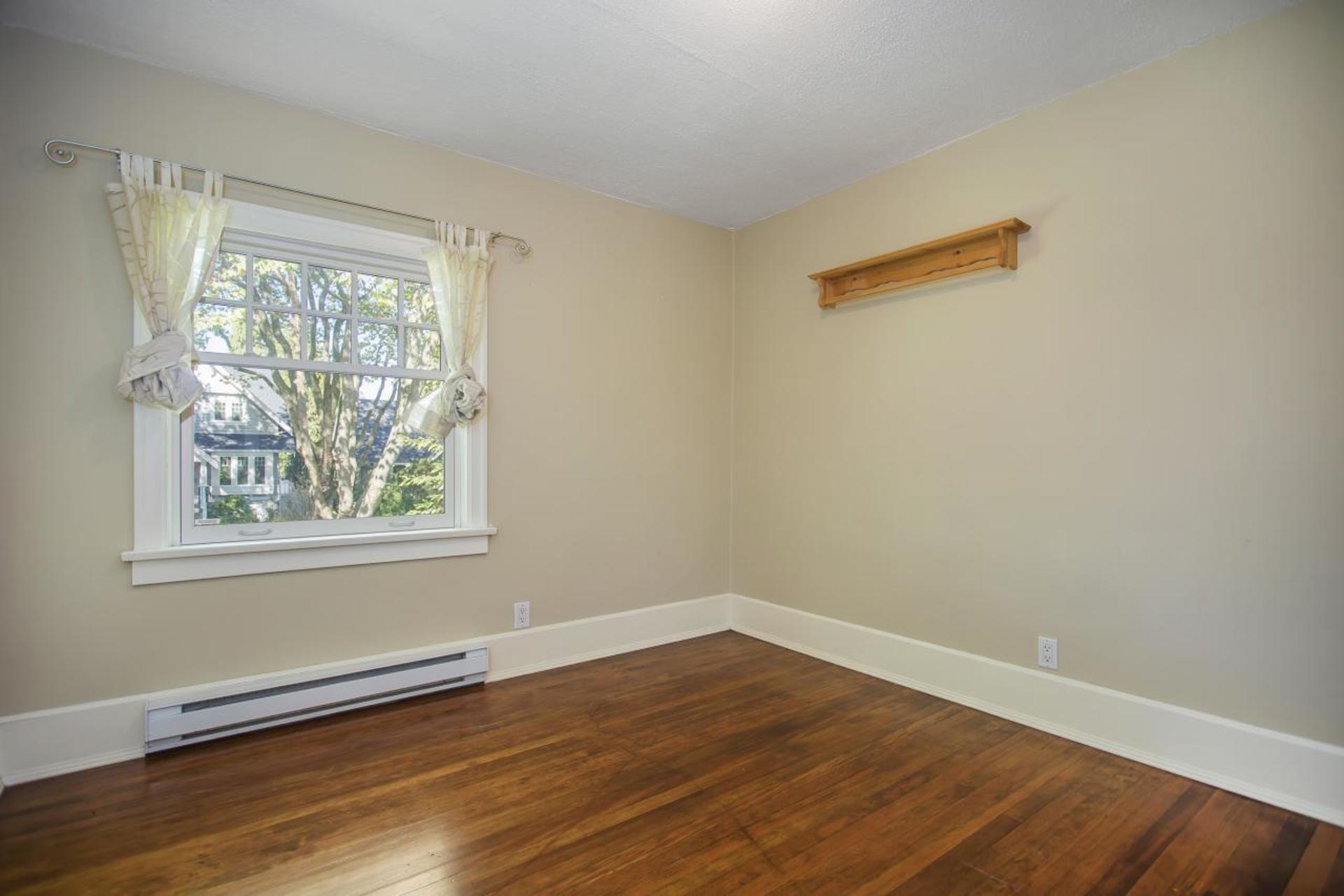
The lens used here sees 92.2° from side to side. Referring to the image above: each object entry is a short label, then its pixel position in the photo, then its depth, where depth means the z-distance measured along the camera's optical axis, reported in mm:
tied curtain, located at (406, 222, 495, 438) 3188
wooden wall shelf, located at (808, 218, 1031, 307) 2895
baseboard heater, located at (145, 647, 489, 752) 2523
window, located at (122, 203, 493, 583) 2699
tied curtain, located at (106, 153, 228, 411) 2480
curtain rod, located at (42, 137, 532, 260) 2385
